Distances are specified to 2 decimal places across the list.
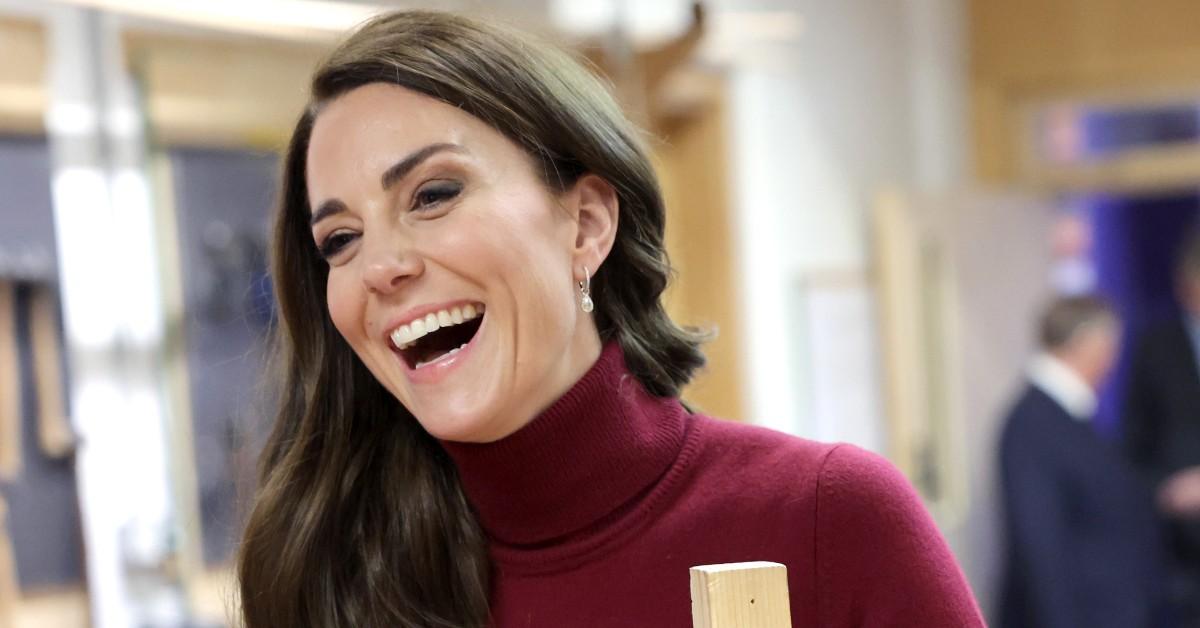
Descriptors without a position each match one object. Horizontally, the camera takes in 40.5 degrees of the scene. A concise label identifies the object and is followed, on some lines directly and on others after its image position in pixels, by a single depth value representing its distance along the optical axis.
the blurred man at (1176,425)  5.08
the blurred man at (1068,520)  4.79
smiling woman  1.21
